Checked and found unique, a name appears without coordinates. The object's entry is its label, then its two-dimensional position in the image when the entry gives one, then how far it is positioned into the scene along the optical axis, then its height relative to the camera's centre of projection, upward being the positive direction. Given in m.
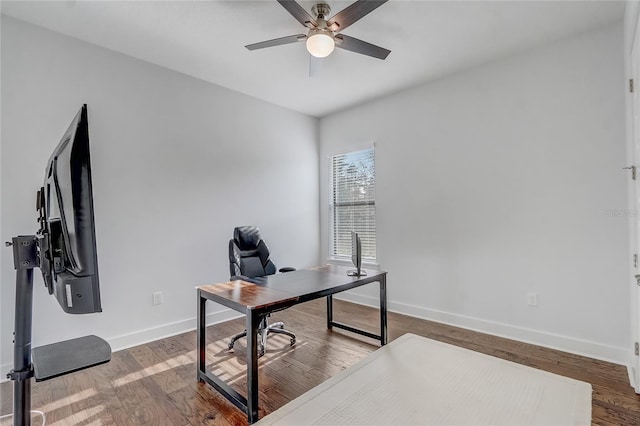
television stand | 1.03 -0.45
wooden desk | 1.83 -0.58
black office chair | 2.96 -0.49
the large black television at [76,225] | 0.78 -0.02
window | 4.30 +0.14
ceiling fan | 1.95 +1.28
